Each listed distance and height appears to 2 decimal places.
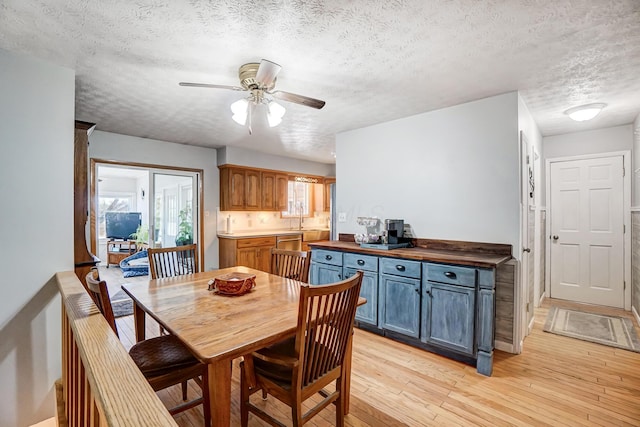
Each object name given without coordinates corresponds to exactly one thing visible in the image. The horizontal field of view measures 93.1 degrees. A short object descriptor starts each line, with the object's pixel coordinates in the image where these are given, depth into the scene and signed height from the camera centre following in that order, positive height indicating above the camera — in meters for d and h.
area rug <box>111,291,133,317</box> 3.89 -1.27
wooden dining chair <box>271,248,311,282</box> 2.54 -0.45
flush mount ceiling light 3.01 +1.03
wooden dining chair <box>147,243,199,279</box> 2.58 -0.45
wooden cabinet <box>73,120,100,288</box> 2.44 +0.09
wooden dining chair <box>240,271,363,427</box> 1.40 -0.76
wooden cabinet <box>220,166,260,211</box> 5.21 +0.43
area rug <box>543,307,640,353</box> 2.99 -1.26
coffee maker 3.29 -0.19
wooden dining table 1.27 -0.53
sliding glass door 4.99 +0.05
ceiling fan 2.02 +0.87
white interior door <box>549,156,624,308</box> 3.92 -0.24
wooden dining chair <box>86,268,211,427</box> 1.59 -0.83
